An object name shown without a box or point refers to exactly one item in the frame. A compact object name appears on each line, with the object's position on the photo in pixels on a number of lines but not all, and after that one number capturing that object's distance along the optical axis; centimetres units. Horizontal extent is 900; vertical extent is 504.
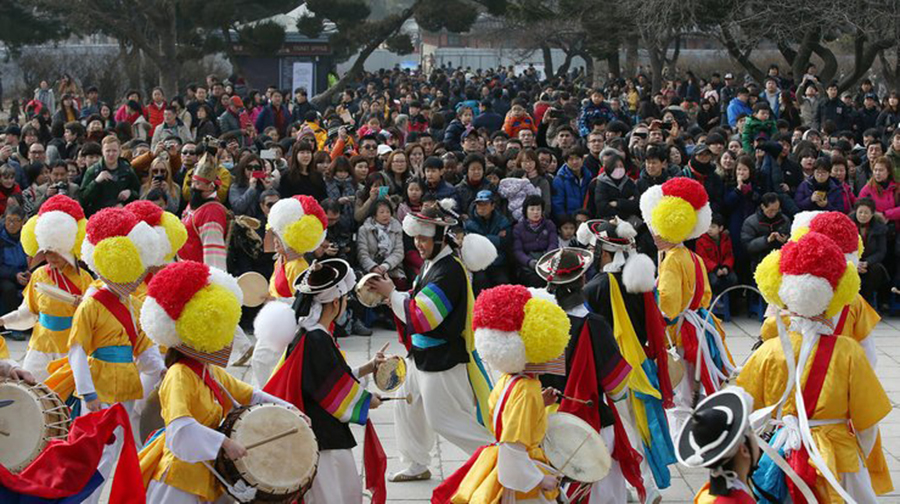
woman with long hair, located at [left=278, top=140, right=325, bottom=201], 1252
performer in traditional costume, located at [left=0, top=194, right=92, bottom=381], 781
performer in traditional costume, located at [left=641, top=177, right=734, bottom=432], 794
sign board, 3119
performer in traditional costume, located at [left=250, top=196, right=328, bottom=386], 783
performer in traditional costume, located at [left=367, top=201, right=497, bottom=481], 725
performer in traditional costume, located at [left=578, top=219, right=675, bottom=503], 712
